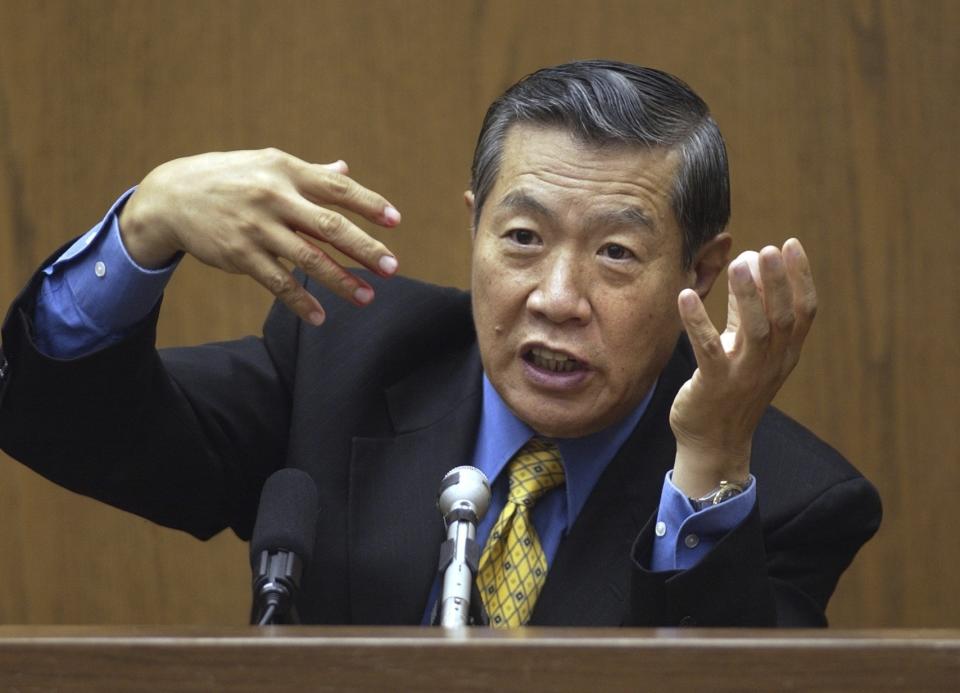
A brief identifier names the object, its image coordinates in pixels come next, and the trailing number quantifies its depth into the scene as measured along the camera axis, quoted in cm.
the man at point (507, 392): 628
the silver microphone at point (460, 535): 611
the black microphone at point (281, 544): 611
